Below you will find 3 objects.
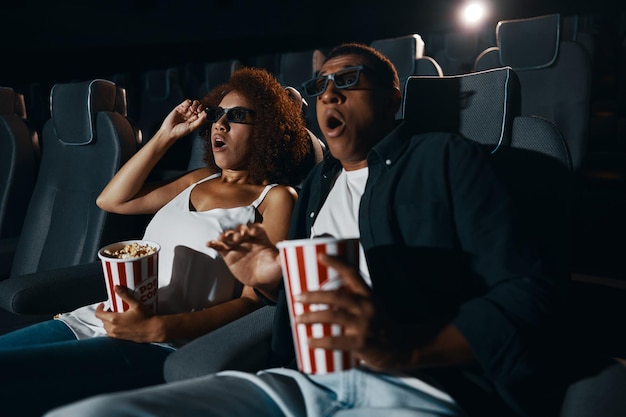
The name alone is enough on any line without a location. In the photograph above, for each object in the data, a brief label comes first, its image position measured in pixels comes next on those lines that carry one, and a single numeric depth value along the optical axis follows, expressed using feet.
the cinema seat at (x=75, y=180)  6.23
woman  3.72
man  2.70
